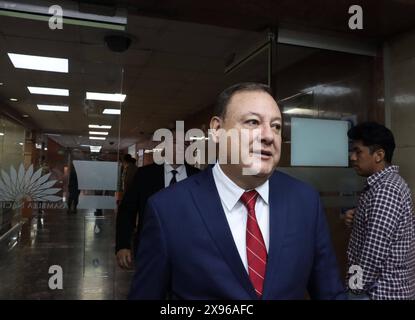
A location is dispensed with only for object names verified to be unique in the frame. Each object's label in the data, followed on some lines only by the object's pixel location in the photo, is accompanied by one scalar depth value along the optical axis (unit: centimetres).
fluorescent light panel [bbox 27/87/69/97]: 378
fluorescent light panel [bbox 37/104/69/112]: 385
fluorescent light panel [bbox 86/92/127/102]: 372
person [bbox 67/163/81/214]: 327
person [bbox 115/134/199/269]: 248
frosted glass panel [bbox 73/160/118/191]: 337
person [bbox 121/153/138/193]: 345
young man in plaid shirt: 172
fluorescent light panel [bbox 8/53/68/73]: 393
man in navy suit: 97
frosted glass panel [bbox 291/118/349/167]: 316
